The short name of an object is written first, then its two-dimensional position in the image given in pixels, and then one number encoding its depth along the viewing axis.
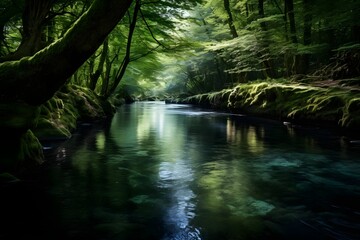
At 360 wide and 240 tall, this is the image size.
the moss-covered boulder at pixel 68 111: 10.13
